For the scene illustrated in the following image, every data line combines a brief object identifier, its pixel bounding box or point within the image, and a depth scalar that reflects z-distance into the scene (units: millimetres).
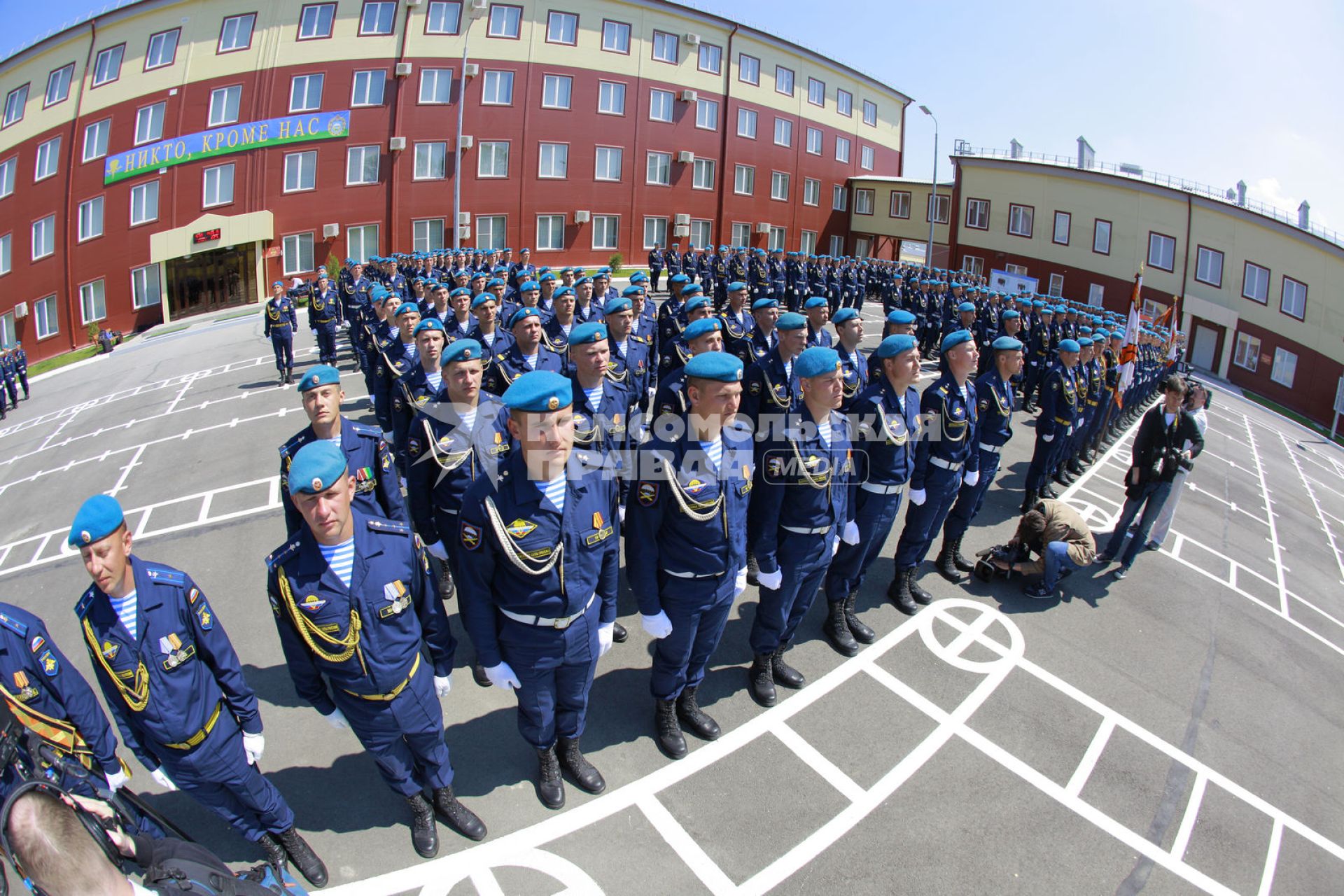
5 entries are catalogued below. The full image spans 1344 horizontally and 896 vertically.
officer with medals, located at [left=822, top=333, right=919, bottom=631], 5457
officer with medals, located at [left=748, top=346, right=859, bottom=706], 4574
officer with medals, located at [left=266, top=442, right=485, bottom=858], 3145
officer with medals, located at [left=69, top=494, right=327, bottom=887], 3098
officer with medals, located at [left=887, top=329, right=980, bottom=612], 5973
